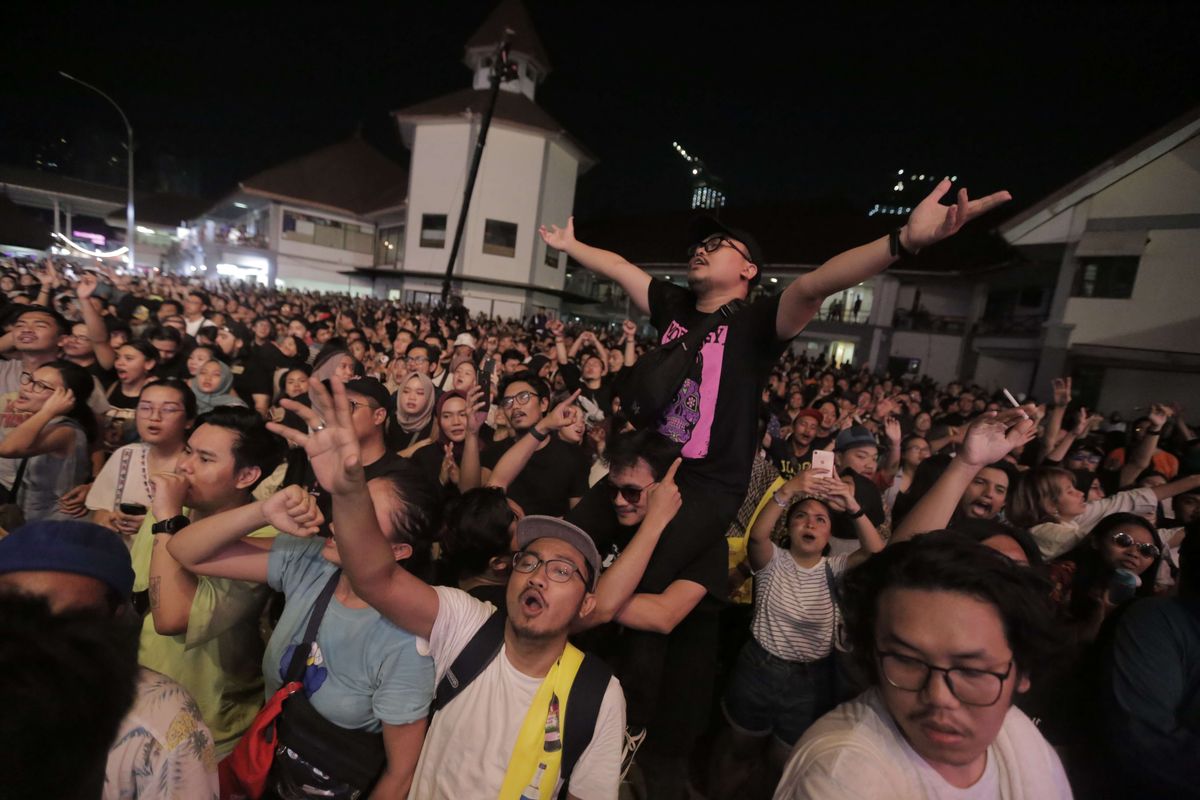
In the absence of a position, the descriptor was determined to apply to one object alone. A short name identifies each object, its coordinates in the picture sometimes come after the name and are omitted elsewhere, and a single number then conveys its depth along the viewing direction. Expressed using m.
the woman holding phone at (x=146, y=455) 2.90
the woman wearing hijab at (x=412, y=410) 4.60
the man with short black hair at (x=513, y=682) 1.74
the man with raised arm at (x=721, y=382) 2.23
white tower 25.94
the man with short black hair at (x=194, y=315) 9.02
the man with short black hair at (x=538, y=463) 3.75
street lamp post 19.89
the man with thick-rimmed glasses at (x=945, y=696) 1.31
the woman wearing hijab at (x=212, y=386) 5.00
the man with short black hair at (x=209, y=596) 2.06
